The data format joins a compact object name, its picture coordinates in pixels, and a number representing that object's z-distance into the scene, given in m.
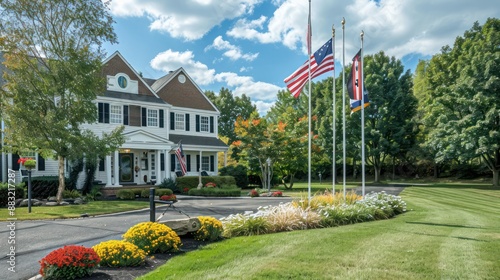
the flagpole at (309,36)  12.01
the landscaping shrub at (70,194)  18.84
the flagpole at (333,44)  12.45
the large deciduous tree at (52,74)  16.72
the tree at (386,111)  39.97
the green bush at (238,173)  32.31
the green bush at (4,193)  16.84
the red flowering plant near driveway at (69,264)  5.09
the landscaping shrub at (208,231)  7.99
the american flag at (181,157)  21.93
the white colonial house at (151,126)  24.38
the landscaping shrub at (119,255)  5.84
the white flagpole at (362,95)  13.10
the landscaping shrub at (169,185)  24.76
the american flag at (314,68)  12.06
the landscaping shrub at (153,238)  6.66
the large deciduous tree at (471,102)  31.33
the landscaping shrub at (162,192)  20.50
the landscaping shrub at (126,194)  20.78
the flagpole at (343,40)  13.77
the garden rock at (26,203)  16.89
